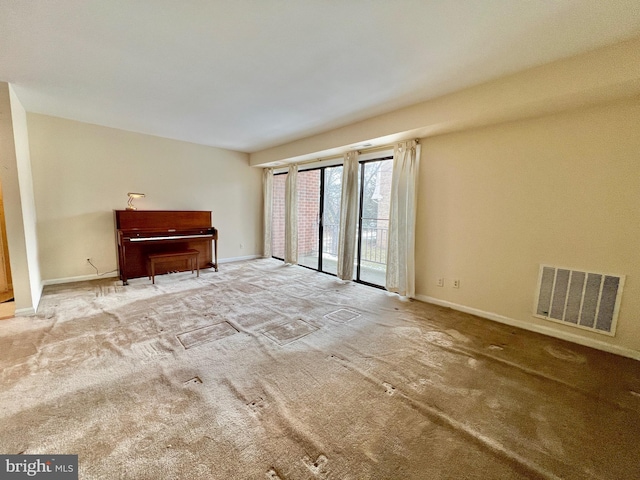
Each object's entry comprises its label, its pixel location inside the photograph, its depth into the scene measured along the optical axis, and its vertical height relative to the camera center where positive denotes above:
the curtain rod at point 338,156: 3.60 +0.92
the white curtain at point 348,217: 3.92 -0.12
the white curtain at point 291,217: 5.06 -0.18
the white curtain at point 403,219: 3.25 -0.12
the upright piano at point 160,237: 3.83 -0.53
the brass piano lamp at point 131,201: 3.95 +0.05
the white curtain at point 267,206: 5.69 +0.04
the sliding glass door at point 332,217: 4.17 -0.16
